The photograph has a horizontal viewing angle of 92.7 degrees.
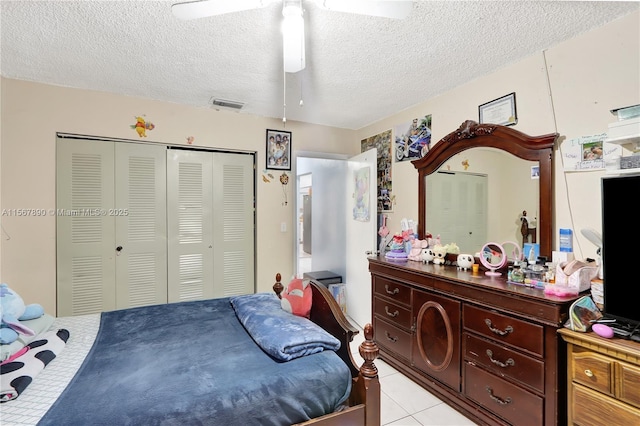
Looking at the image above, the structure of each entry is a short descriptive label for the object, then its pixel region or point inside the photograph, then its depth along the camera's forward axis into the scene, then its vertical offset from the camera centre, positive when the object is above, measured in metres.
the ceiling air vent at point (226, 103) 3.07 +1.13
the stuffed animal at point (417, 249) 2.73 -0.33
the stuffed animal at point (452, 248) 2.59 -0.31
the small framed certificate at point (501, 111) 2.24 +0.77
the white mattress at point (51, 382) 1.06 -0.70
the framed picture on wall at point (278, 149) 3.60 +0.76
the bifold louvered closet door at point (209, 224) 3.20 -0.12
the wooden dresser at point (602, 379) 1.30 -0.77
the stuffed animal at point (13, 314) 1.43 -0.54
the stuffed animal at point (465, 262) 2.34 -0.38
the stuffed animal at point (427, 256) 2.60 -0.37
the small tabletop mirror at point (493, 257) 2.18 -0.34
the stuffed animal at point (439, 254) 2.54 -0.35
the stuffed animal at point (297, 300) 2.00 -0.57
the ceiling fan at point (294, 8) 1.31 +0.91
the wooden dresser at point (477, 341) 1.59 -0.82
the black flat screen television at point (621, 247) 1.41 -0.17
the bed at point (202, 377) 1.12 -0.70
